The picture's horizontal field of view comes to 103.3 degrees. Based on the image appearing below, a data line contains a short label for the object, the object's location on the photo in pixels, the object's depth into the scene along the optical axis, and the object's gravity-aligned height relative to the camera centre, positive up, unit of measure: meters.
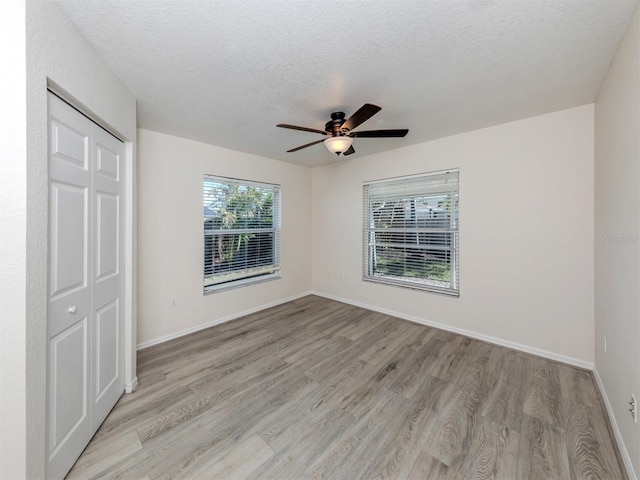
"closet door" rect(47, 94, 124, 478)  1.31 -0.27
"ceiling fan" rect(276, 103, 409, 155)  2.23 +0.97
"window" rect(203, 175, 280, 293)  3.58 +0.09
